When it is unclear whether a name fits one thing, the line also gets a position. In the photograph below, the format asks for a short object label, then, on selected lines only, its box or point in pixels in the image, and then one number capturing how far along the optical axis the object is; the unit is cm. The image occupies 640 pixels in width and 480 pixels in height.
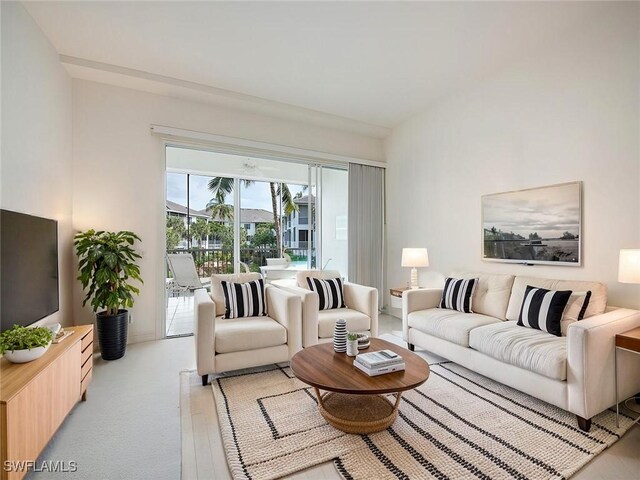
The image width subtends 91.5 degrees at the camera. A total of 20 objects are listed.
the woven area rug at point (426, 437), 161
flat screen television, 183
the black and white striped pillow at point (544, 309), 239
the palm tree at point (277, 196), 447
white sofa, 191
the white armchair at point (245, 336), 251
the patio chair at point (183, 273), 412
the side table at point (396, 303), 420
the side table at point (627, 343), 189
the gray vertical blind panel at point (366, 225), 486
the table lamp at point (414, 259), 395
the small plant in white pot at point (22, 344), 163
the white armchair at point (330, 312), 293
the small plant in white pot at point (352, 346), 221
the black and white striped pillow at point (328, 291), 343
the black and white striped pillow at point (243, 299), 304
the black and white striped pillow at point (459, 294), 316
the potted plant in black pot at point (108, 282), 301
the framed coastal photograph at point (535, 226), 273
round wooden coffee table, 176
